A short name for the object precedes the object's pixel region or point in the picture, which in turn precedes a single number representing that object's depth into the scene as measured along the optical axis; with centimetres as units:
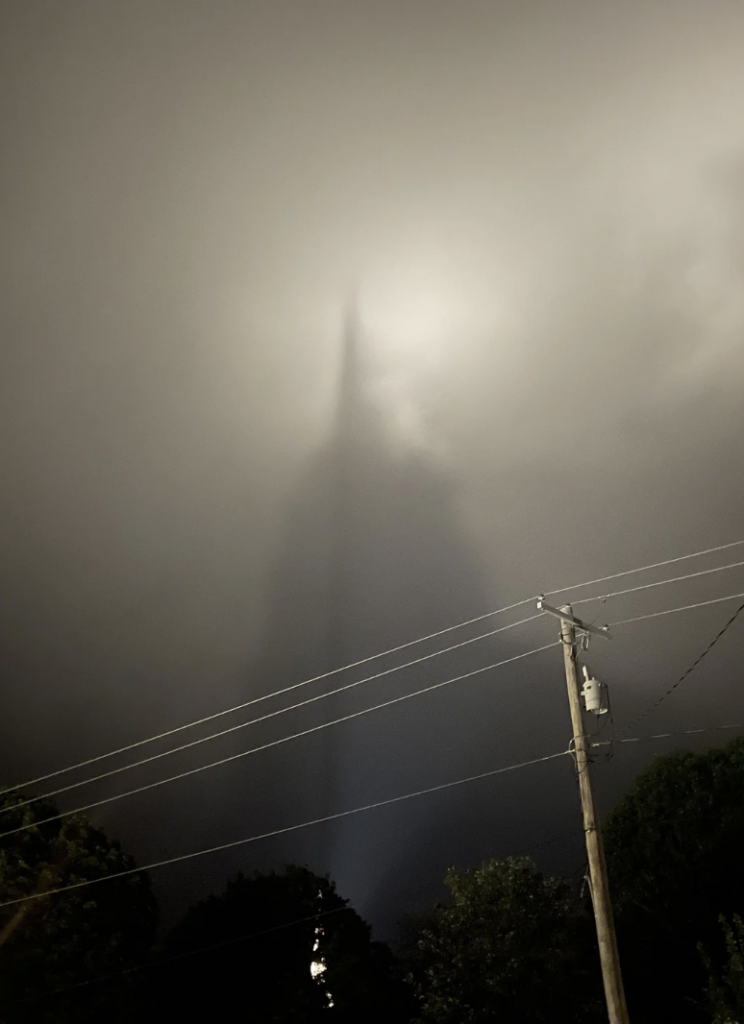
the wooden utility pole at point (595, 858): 1417
